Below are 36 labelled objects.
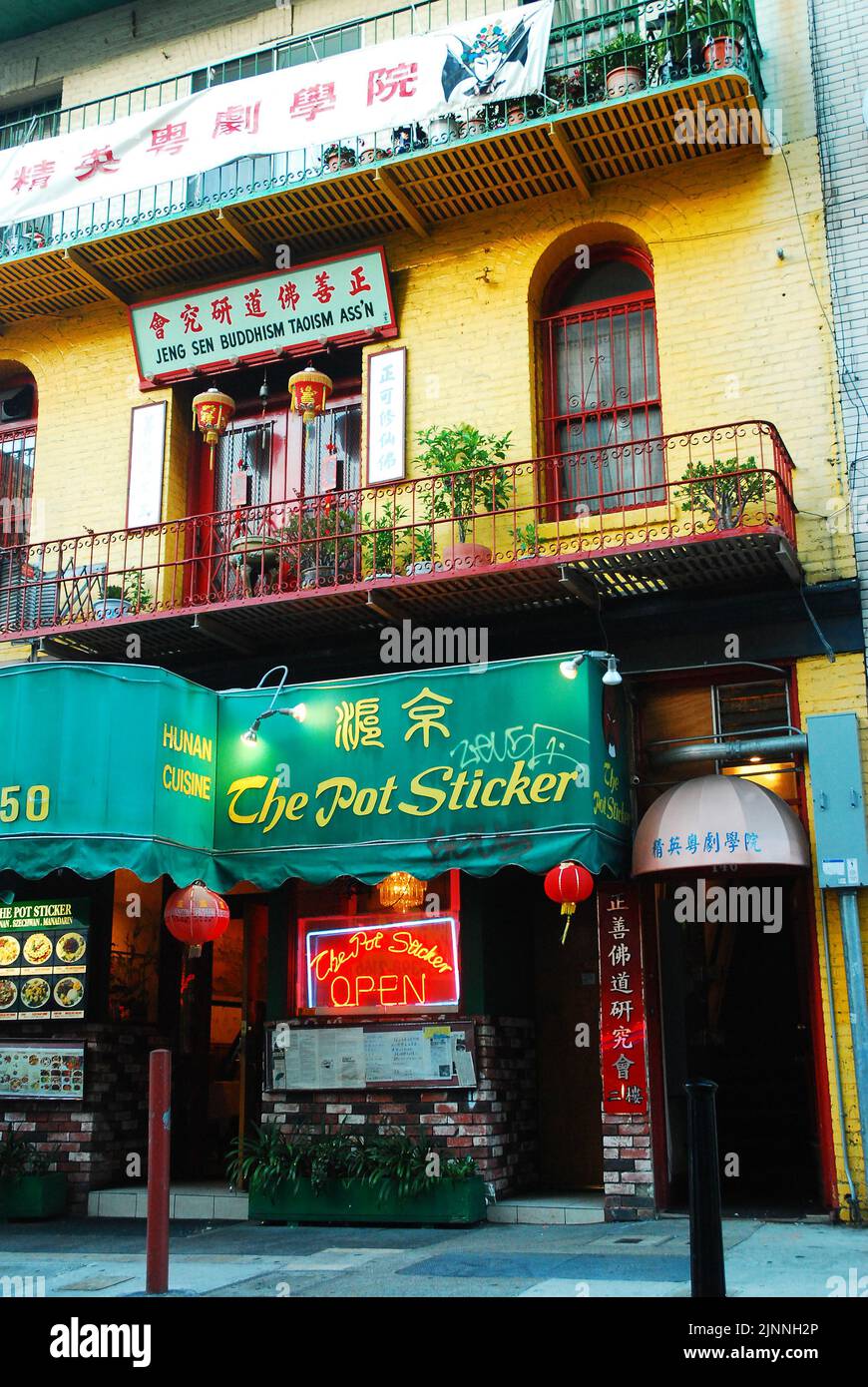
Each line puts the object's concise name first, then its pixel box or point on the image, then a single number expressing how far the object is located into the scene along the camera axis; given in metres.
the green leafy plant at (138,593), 14.05
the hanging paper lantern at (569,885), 10.86
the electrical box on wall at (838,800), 11.08
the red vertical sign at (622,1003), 11.73
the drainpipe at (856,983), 10.75
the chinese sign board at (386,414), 13.88
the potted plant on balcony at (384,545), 12.85
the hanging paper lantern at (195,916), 11.51
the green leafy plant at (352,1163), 11.44
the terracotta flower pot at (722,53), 12.37
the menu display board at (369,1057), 11.97
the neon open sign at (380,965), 12.32
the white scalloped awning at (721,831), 11.06
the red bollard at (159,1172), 8.30
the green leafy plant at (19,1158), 13.05
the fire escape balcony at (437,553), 11.73
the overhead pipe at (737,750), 11.70
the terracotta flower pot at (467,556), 12.33
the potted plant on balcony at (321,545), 13.27
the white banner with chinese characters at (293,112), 13.28
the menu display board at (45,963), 13.77
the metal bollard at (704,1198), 6.67
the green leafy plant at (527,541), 12.68
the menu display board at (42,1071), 13.55
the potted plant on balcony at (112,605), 14.18
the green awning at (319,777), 11.26
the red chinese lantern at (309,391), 13.69
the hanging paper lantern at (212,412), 14.12
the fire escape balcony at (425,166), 12.71
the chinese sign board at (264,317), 14.41
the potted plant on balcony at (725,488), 11.38
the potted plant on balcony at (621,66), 12.84
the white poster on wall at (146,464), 14.98
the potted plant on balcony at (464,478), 13.05
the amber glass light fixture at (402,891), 12.52
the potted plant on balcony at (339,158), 14.10
